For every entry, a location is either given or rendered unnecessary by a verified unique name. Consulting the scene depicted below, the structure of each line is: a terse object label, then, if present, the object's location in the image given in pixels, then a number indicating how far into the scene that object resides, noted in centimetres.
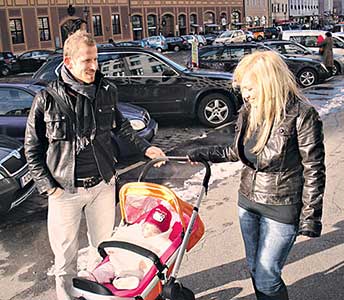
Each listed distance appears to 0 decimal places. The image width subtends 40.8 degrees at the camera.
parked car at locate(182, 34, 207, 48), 4153
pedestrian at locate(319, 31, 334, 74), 1666
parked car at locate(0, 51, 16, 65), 2938
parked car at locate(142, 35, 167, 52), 4309
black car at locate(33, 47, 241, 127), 929
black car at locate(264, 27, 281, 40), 5096
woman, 243
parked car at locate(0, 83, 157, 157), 657
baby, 242
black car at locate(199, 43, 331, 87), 1427
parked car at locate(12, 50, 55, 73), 2997
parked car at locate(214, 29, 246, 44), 4200
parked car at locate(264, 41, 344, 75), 1602
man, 276
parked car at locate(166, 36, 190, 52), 4522
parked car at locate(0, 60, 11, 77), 2926
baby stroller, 234
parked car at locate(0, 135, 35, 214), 484
